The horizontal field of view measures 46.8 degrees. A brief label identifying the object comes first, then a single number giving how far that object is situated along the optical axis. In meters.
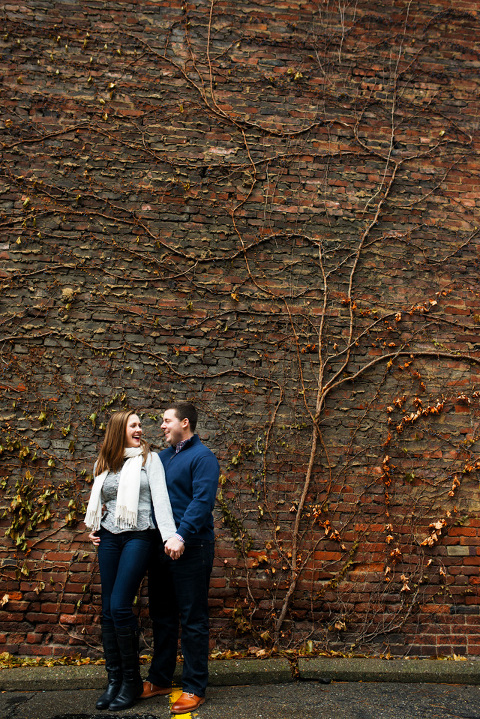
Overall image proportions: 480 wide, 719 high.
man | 3.11
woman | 3.07
